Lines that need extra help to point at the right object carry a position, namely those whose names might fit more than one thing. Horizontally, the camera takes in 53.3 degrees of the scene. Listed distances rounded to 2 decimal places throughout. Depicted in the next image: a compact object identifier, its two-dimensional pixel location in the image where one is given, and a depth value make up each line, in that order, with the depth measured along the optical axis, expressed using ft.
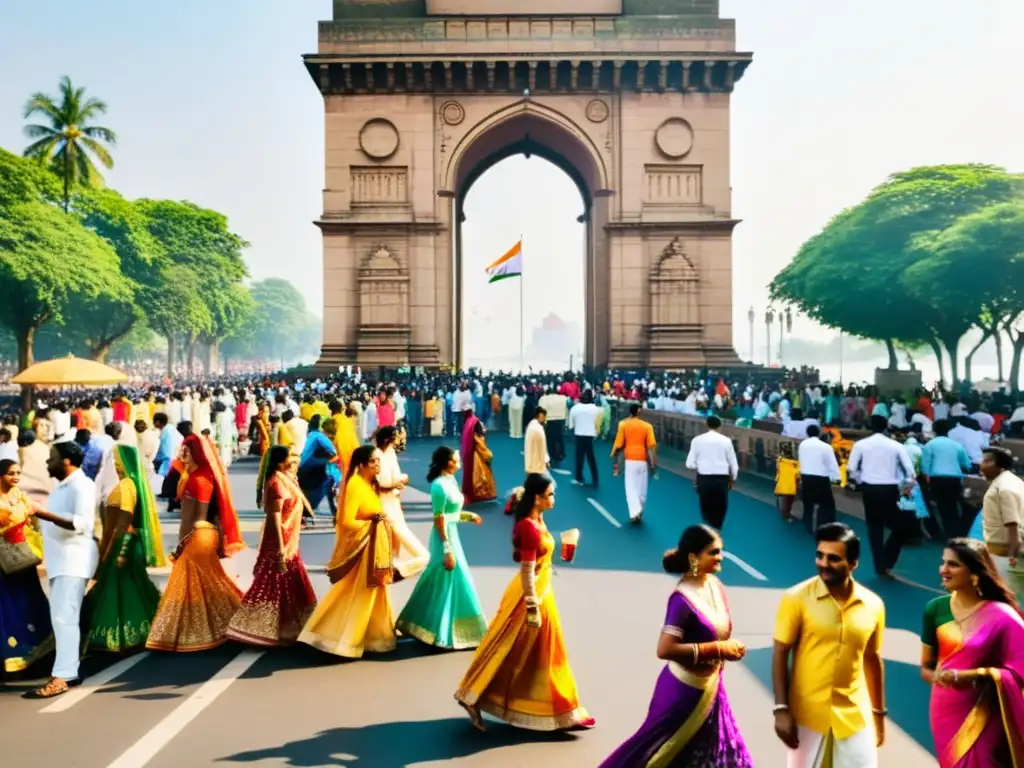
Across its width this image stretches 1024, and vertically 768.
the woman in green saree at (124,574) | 24.68
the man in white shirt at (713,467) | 38.93
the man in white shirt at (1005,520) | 21.92
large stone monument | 127.13
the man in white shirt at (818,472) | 40.42
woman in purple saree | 14.10
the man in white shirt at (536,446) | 47.47
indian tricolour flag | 139.44
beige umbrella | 60.85
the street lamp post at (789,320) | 189.75
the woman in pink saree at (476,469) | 51.83
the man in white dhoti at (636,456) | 45.73
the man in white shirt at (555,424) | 71.00
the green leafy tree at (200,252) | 211.20
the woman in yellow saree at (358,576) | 24.93
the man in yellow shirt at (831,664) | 13.28
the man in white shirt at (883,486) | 34.14
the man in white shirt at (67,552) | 22.61
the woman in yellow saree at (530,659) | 19.31
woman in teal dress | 24.70
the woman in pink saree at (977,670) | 13.56
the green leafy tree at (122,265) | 177.27
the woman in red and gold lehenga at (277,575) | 25.34
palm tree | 163.53
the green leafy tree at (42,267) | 129.08
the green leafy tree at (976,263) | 109.91
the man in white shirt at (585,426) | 57.77
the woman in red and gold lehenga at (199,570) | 25.68
